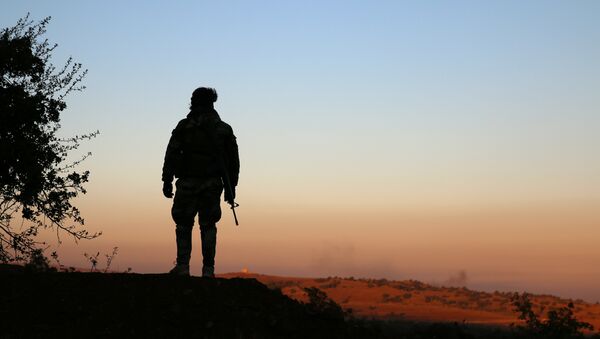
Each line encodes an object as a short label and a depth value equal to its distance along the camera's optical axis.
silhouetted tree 23.69
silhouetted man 14.34
